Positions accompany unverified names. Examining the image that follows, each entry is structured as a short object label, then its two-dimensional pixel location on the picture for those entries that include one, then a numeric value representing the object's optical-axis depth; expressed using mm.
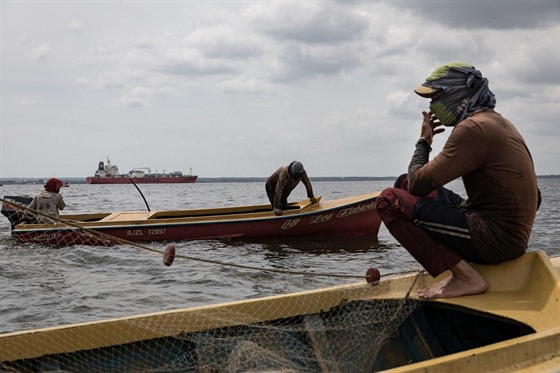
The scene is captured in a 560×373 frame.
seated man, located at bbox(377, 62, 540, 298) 3656
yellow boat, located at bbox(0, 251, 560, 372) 3598
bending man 13656
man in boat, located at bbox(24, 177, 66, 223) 13180
